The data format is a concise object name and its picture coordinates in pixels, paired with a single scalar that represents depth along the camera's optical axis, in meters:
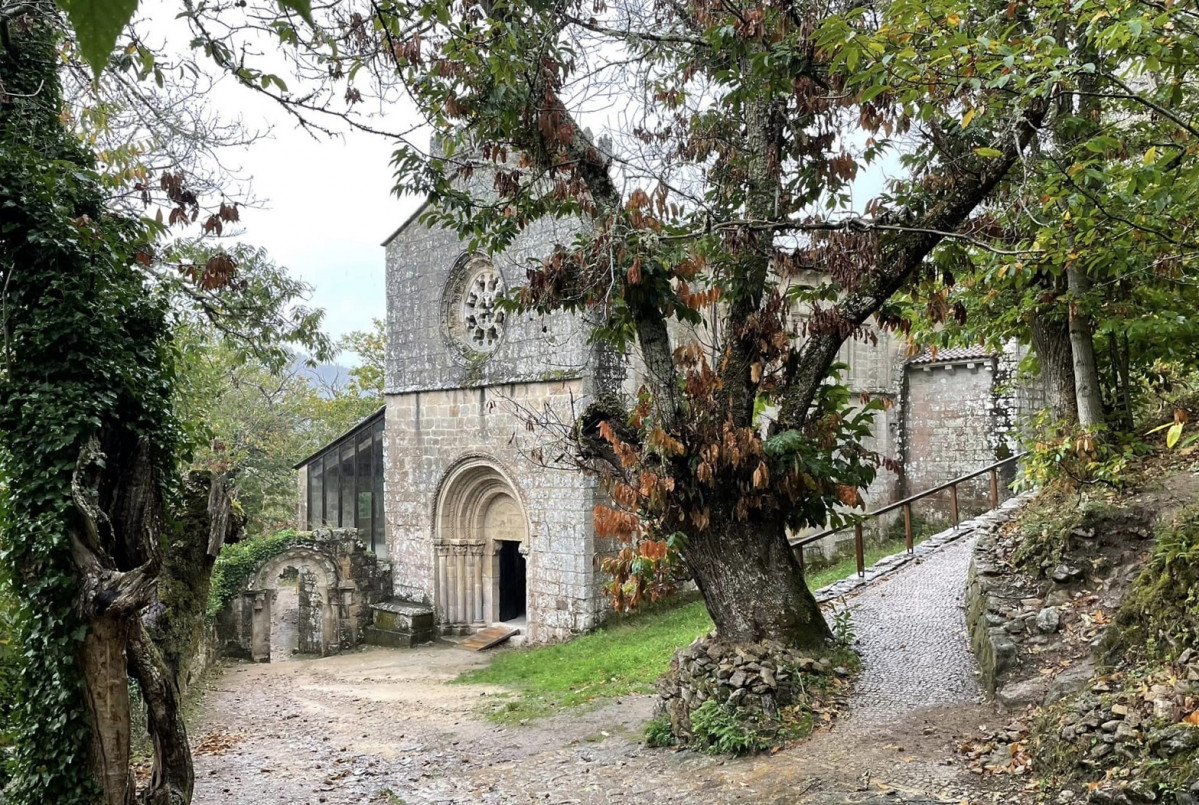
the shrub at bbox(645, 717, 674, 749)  6.37
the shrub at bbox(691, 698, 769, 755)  5.75
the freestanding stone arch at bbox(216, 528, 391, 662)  15.34
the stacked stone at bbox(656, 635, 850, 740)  6.03
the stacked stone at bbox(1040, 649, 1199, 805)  3.73
